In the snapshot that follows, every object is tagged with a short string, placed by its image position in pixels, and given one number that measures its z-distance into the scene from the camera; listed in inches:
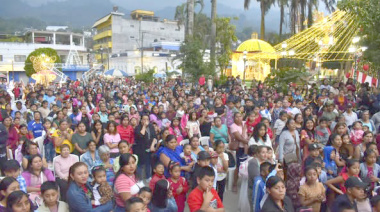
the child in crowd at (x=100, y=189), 150.1
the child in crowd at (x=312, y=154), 199.5
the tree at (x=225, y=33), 1104.8
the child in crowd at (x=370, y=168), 185.0
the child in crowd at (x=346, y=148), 220.4
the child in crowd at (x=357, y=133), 249.4
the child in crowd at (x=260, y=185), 161.5
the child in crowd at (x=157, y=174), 168.9
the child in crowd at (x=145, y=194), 142.7
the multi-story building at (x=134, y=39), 1940.2
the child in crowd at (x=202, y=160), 183.0
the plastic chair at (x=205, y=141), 282.7
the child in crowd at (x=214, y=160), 198.8
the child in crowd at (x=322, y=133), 259.0
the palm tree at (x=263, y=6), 1301.6
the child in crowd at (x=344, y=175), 174.1
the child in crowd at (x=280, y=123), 291.0
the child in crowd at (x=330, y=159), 203.0
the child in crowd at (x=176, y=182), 170.9
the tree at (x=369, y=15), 410.0
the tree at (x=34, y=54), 1530.5
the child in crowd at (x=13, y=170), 167.2
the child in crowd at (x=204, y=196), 149.6
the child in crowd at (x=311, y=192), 161.3
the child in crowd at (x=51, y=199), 138.7
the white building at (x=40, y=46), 1739.7
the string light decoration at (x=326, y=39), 767.7
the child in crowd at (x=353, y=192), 146.6
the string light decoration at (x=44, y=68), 1151.7
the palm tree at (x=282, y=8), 1146.4
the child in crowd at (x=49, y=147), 262.1
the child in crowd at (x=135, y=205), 124.6
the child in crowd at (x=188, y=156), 202.2
